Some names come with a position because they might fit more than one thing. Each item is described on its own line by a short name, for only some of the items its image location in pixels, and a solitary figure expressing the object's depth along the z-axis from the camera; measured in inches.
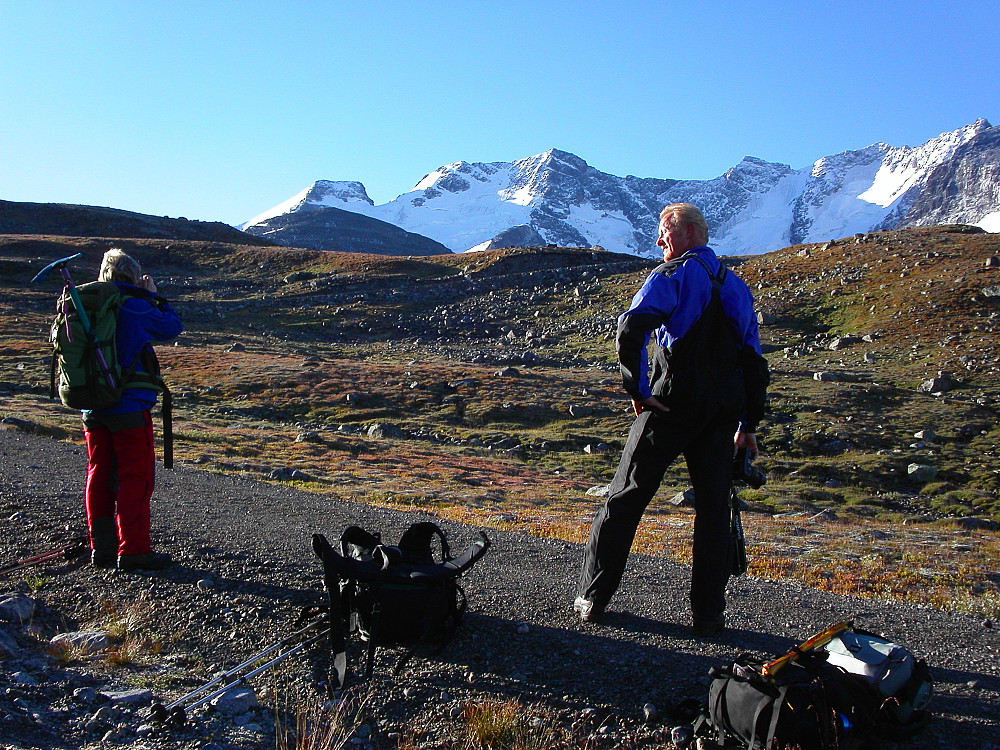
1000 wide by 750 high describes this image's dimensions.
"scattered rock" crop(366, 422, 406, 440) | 842.6
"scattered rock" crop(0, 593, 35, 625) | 172.4
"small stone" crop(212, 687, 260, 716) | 134.0
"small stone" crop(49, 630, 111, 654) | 159.9
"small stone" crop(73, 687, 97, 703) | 137.3
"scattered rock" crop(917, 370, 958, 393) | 955.5
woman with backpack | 194.5
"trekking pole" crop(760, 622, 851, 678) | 117.0
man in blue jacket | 153.1
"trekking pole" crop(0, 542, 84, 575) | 203.5
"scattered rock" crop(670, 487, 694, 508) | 549.0
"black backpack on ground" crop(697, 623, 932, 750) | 106.8
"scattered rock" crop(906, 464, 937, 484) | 684.7
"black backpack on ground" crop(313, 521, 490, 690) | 146.0
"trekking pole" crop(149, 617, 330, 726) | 127.3
